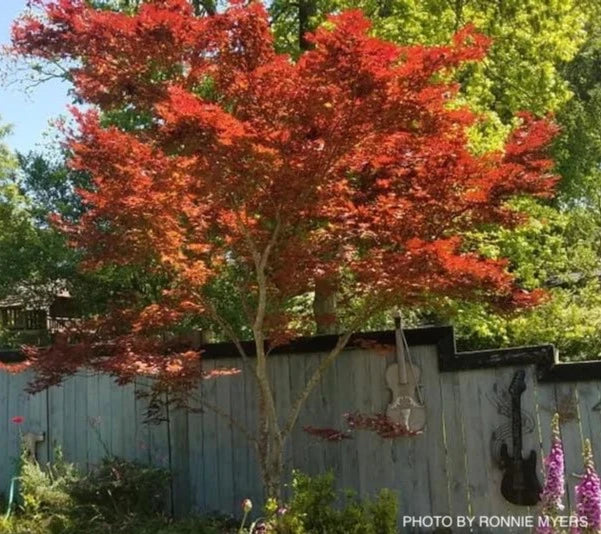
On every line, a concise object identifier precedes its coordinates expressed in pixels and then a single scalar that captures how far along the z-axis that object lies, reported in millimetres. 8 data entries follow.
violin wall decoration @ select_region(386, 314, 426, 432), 5180
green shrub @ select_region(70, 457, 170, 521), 5664
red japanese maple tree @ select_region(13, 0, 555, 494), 4016
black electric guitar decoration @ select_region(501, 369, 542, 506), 4703
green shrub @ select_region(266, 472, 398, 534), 3959
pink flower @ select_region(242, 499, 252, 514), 3840
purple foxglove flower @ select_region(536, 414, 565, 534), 2641
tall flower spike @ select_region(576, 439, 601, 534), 2508
